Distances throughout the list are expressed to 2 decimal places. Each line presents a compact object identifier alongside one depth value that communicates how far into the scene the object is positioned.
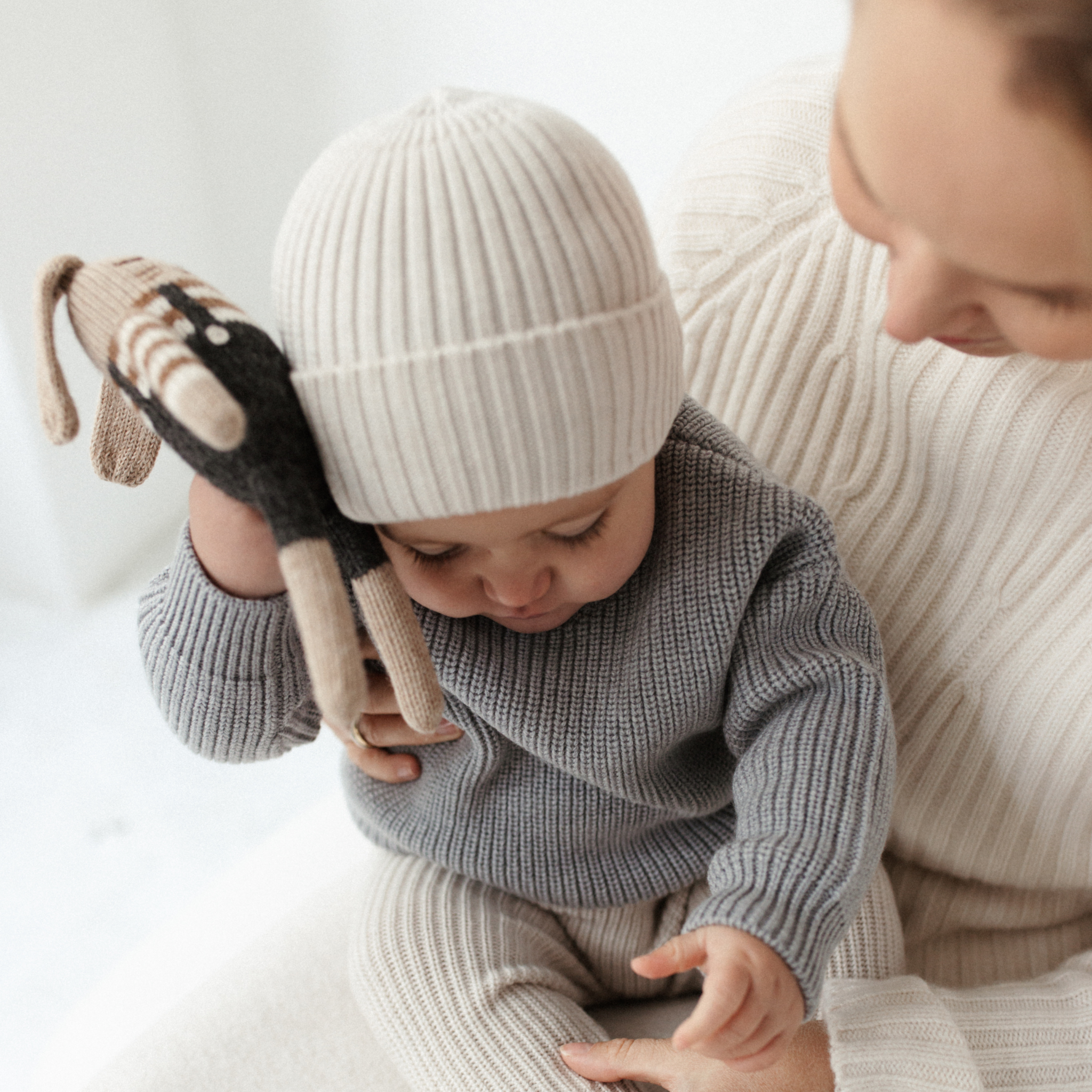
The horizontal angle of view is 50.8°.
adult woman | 0.69
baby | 0.52
